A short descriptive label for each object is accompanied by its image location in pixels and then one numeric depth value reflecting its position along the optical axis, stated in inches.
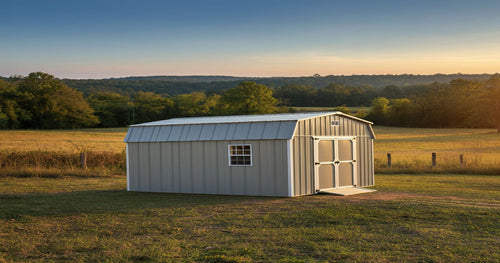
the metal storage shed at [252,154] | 636.7
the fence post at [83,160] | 994.1
